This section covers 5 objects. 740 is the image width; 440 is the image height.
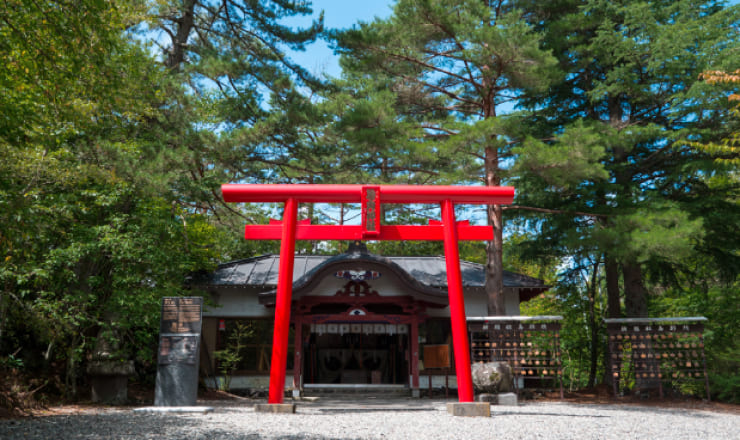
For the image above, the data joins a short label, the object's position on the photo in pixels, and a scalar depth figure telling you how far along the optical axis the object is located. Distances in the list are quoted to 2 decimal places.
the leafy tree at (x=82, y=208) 5.23
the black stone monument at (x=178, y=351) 8.26
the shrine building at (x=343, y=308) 11.87
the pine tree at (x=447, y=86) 9.75
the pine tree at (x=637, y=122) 9.96
